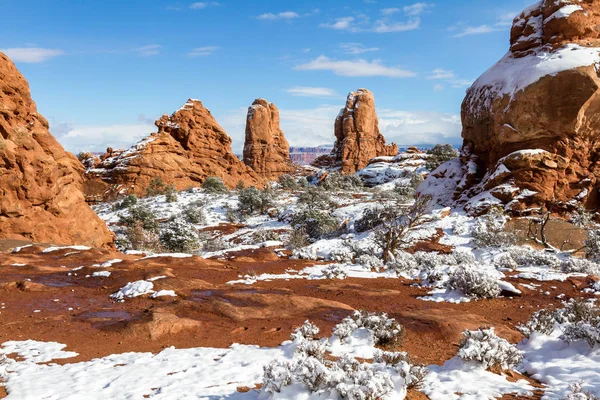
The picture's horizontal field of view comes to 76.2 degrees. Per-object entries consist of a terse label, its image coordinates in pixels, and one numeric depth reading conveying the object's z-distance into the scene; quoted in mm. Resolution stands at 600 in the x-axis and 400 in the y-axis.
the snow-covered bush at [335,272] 12268
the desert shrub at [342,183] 52844
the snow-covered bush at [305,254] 15453
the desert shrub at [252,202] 35938
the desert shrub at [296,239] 19084
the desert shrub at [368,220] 21781
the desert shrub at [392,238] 14367
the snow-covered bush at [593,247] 15008
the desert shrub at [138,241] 22594
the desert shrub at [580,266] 12172
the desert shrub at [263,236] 23877
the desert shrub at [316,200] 33125
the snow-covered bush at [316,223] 25400
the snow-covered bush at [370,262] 13531
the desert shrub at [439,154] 58334
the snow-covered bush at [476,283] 9641
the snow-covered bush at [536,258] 13484
